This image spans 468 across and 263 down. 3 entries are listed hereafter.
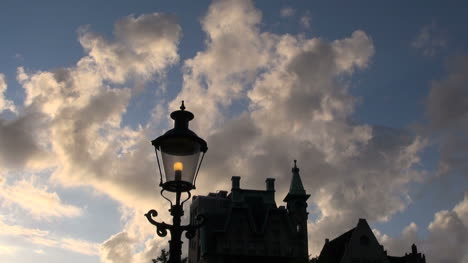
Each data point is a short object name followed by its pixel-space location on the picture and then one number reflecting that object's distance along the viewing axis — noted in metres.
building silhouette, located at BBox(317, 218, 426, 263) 55.88
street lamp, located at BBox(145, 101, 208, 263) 10.12
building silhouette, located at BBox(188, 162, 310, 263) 59.75
